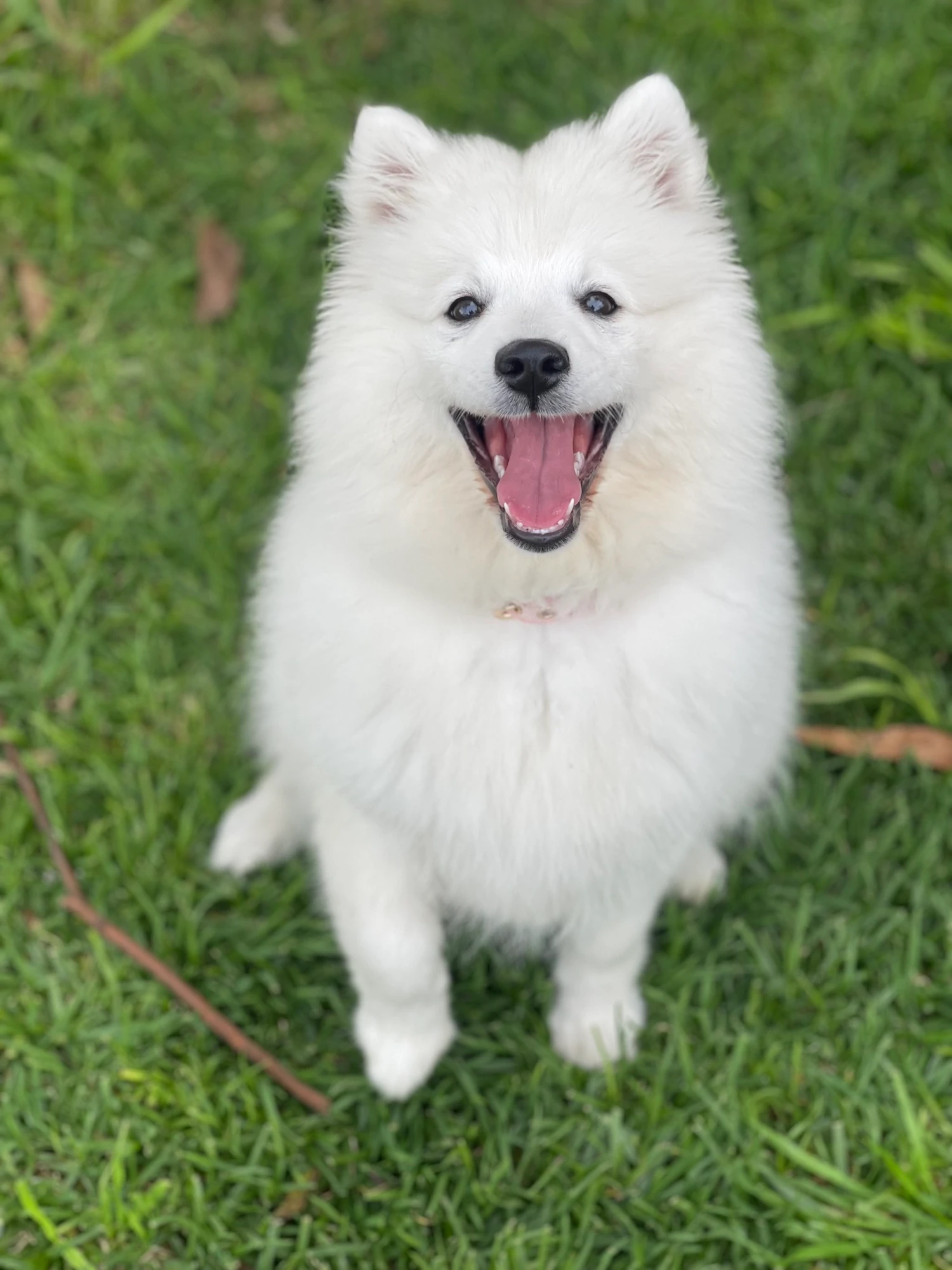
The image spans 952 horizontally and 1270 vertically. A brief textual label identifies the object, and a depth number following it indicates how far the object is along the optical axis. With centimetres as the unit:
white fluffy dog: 211
